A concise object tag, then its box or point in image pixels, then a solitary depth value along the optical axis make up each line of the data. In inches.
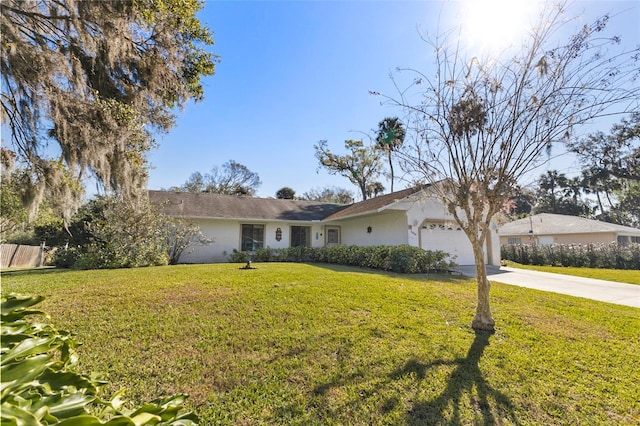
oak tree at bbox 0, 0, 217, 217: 177.2
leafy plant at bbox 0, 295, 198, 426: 50.4
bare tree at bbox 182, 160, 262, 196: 1307.7
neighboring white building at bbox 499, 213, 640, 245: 828.6
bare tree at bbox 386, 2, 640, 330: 170.4
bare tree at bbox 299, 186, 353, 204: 1491.1
